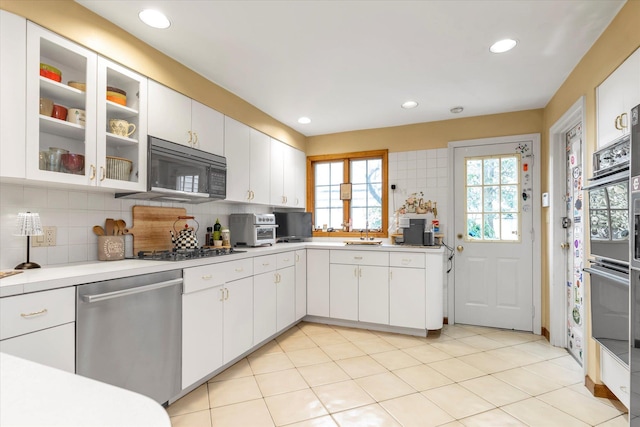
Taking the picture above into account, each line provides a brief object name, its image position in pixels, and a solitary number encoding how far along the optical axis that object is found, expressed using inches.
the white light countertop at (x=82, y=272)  53.6
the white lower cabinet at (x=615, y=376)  71.7
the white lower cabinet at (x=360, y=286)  136.6
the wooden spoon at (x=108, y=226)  87.9
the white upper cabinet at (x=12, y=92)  60.8
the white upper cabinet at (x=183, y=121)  90.6
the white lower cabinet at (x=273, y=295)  112.9
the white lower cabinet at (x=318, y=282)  145.8
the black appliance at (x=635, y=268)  56.5
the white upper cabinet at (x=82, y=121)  65.4
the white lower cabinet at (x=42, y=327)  51.1
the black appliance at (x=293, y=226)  161.2
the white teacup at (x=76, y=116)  73.2
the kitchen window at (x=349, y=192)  166.4
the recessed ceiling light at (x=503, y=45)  87.0
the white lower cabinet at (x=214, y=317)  83.7
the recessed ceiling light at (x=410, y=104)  131.0
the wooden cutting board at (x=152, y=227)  95.1
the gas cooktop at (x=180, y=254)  86.8
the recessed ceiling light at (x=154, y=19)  76.0
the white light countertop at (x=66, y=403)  17.2
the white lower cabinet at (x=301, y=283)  141.3
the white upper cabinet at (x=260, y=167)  132.2
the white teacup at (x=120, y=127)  81.4
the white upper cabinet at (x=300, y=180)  166.9
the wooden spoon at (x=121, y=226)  89.8
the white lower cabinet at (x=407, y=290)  130.5
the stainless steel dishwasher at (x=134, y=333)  62.0
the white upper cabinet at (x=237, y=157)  118.3
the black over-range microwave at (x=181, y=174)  88.0
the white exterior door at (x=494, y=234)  138.9
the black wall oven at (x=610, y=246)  63.7
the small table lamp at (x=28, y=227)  67.1
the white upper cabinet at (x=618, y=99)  67.4
